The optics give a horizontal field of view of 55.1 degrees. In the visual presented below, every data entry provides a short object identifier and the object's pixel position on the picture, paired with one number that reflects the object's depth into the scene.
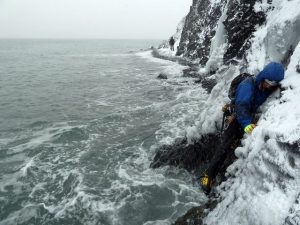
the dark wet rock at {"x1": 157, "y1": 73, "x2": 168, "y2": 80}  32.84
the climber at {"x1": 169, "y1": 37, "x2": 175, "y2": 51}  67.24
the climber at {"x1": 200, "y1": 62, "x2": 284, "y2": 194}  6.22
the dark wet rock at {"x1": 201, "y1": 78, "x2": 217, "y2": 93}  23.57
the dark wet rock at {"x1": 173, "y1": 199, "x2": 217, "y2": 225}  6.21
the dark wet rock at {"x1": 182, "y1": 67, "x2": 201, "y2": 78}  31.80
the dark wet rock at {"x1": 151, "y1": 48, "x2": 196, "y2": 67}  44.31
